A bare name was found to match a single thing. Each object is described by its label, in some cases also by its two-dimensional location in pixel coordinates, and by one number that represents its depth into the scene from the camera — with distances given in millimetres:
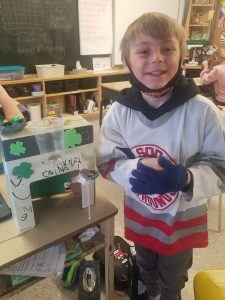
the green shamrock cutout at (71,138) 735
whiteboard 4078
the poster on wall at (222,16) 4903
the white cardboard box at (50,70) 3424
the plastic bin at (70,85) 3765
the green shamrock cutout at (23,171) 687
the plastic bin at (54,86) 3616
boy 749
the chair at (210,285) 795
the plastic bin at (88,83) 4004
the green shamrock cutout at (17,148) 664
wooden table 718
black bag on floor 1322
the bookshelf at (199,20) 4801
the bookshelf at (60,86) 3402
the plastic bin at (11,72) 3156
